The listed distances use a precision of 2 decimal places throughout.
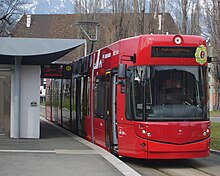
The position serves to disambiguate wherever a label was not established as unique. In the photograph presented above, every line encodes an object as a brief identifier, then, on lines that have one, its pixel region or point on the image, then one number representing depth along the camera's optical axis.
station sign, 23.28
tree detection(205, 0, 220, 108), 32.16
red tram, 13.73
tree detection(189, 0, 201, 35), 35.94
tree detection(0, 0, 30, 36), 46.34
